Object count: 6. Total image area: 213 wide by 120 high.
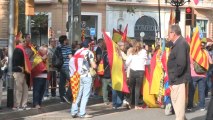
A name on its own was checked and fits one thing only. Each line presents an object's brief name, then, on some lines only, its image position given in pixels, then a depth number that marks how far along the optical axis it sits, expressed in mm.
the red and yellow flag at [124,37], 16659
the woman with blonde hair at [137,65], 14977
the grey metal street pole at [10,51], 13961
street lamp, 24191
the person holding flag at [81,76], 12852
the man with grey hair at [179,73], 10727
